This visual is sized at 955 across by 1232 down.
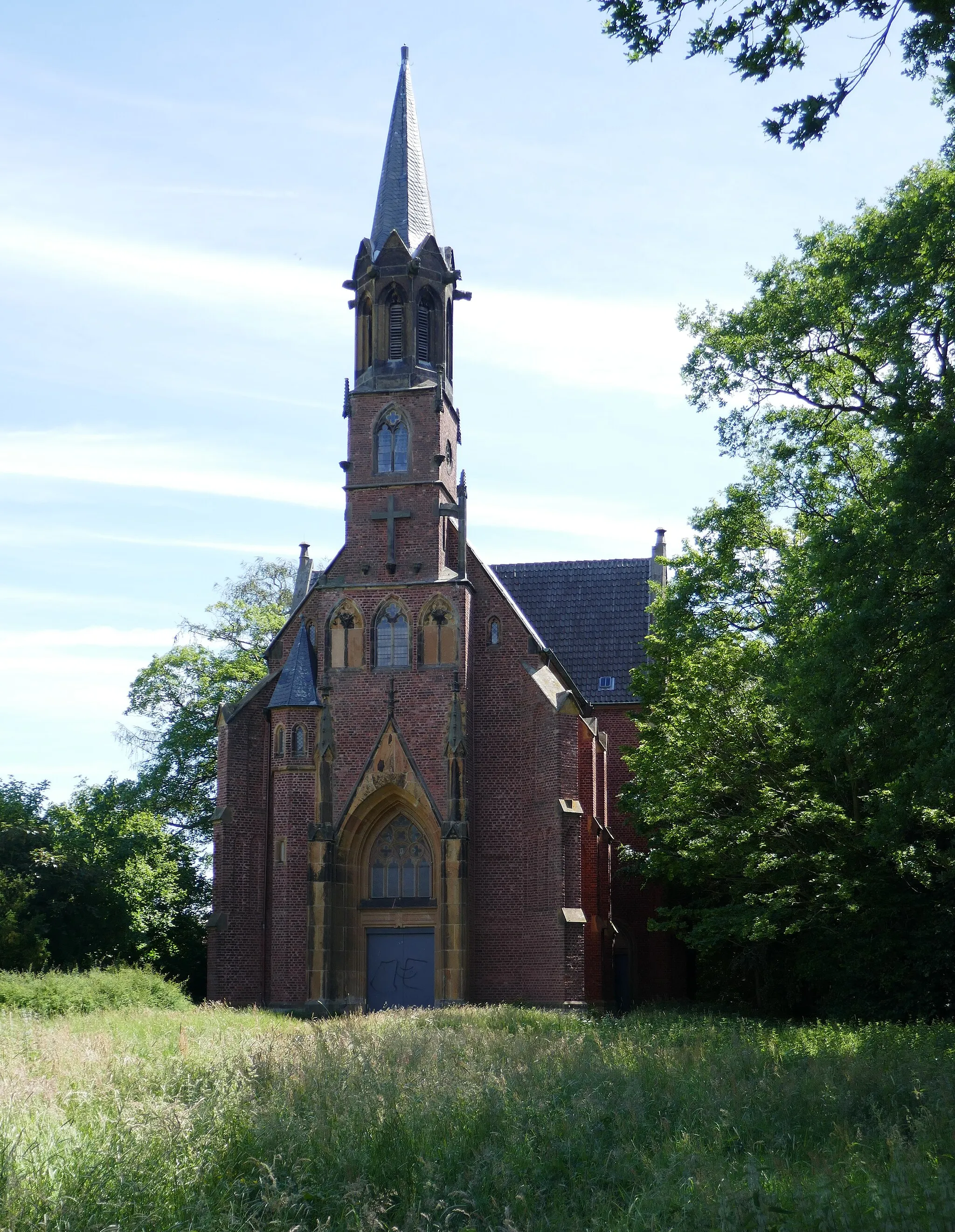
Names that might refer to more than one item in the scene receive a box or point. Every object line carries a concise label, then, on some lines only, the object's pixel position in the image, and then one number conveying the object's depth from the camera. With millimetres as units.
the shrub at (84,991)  23719
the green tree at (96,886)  29953
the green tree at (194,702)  43688
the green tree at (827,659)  16531
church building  29438
